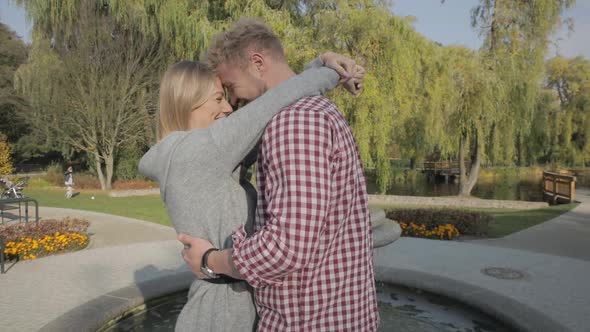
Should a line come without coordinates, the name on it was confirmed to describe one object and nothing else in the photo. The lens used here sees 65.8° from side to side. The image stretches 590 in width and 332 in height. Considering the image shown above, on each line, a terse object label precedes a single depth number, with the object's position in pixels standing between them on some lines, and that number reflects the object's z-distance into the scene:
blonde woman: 1.44
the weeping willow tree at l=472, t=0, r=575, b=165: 16.86
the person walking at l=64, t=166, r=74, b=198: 19.12
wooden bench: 17.84
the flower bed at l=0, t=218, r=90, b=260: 7.78
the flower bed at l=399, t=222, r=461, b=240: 9.52
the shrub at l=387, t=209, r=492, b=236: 10.02
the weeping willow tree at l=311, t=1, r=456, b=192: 12.95
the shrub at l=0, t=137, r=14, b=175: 24.99
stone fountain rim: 4.20
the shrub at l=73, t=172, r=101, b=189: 23.41
